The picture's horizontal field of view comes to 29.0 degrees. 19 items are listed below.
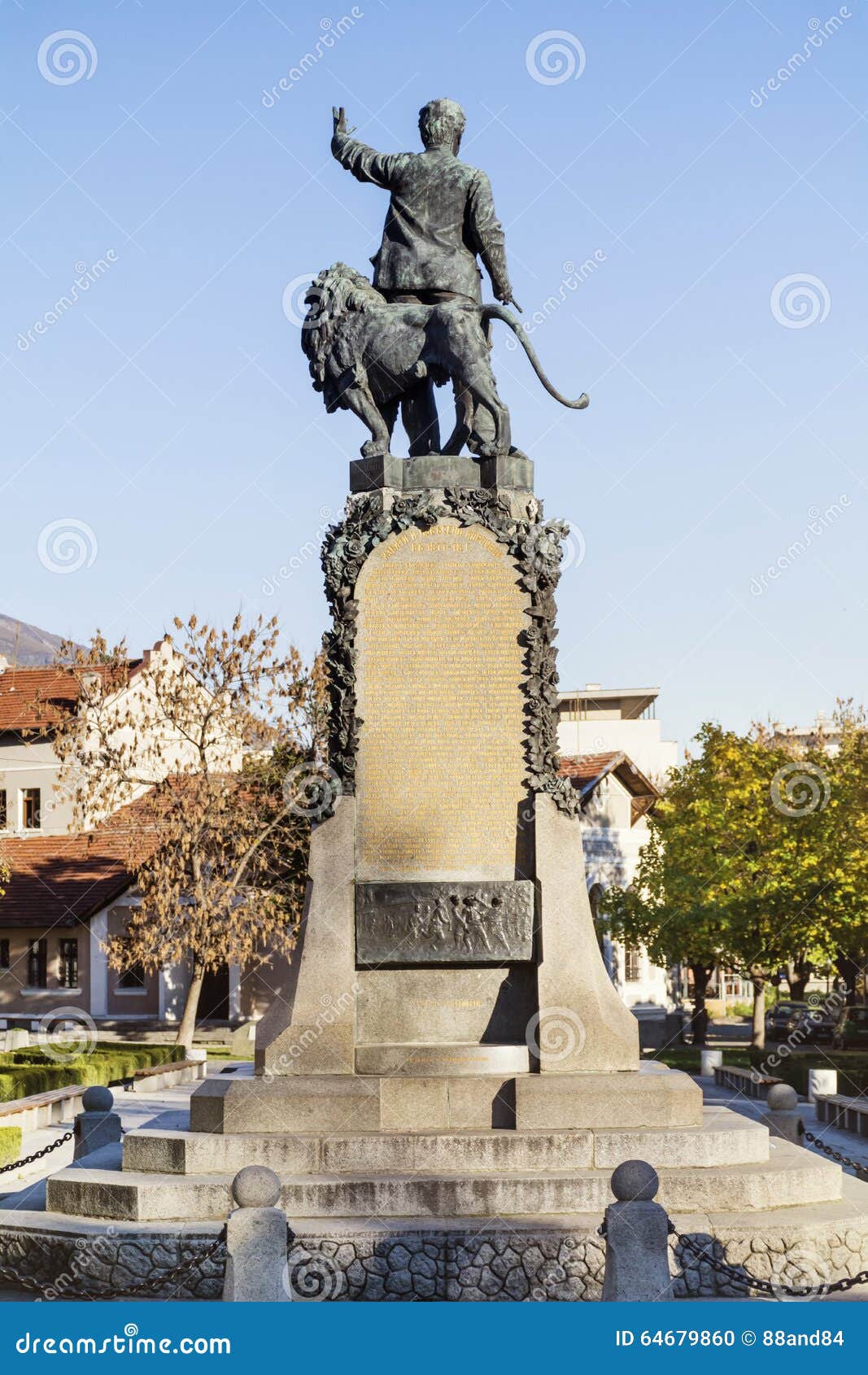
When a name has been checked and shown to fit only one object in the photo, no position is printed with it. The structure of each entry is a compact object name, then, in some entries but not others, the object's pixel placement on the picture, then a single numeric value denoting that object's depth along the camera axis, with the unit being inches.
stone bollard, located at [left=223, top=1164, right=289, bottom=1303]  380.8
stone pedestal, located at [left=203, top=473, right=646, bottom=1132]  549.0
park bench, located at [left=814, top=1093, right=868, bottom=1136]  1058.9
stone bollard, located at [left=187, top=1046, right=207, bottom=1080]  1428.6
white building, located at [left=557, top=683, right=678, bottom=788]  2807.6
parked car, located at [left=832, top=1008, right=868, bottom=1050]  1847.9
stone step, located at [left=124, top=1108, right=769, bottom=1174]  502.3
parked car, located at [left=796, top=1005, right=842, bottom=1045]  1745.4
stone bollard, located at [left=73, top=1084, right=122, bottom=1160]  619.2
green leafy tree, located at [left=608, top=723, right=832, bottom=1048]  1680.6
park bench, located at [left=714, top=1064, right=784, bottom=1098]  1070.9
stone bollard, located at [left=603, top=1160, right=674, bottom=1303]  384.5
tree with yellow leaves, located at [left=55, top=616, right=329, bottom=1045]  1519.4
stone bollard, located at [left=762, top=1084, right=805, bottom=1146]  709.3
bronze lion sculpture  608.4
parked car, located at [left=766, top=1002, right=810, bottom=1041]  2141.4
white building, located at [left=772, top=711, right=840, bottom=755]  2319.1
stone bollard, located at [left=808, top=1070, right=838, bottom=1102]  1202.6
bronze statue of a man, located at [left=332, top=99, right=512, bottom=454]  618.2
